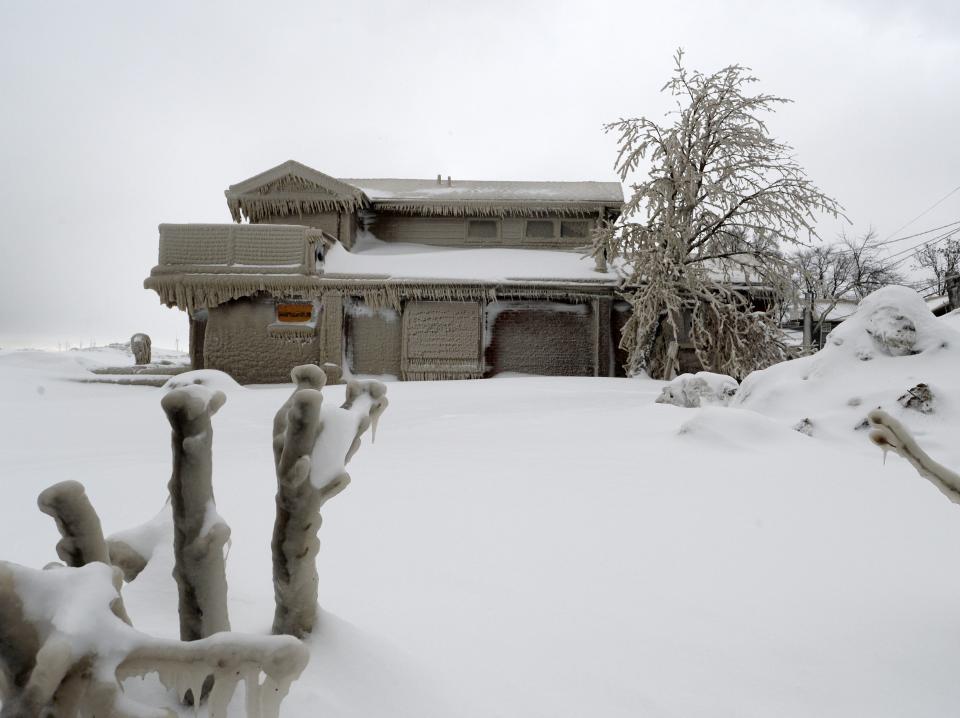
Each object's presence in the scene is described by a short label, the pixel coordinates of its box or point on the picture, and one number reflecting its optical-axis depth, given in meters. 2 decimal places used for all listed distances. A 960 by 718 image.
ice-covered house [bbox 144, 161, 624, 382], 12.57
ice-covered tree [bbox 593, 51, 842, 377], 12.60
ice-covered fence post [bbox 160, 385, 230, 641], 1.24
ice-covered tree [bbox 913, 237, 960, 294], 29.47
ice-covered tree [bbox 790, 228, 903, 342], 29.28
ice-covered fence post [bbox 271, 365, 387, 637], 1.31
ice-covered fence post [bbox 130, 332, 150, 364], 18.80
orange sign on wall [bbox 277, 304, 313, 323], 12.87
